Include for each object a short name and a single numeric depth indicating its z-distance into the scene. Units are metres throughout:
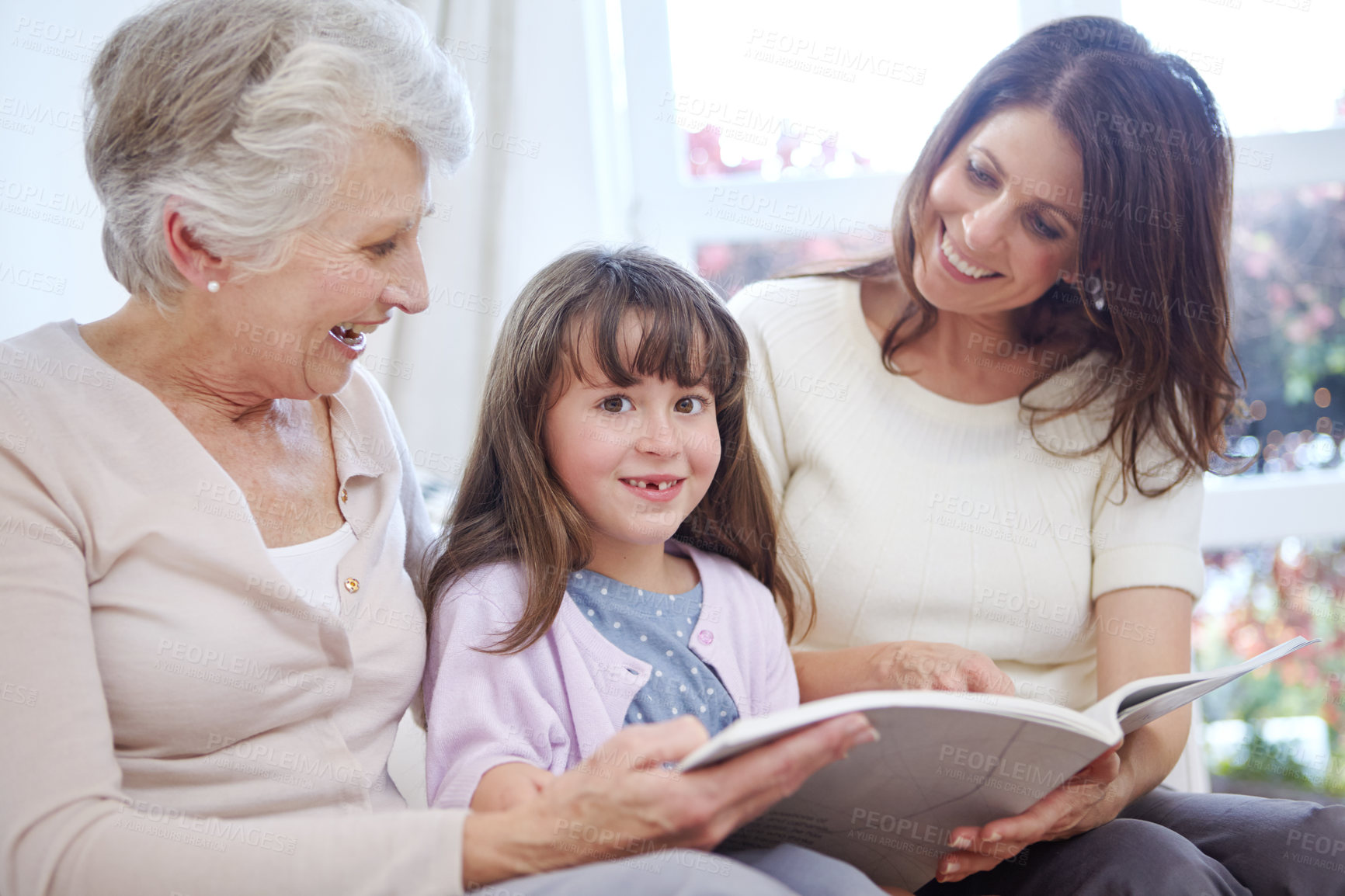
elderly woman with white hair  0.92
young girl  1.20
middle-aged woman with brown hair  1.53
